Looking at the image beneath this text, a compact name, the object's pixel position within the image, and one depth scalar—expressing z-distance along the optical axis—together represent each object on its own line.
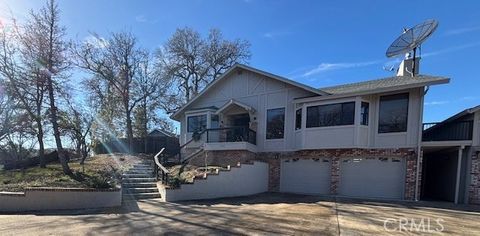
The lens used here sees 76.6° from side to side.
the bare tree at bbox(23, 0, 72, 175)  12.66
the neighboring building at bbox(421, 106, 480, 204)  11.78
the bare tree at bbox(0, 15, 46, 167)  12.61
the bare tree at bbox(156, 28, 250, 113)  29.45
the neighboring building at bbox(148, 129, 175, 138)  26.79
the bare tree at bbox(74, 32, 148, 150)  23.44
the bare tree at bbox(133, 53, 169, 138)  25.66
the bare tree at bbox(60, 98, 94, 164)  16.30
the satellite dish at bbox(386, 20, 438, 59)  14.54
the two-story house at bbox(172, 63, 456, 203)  12.74
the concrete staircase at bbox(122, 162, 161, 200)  11.16
